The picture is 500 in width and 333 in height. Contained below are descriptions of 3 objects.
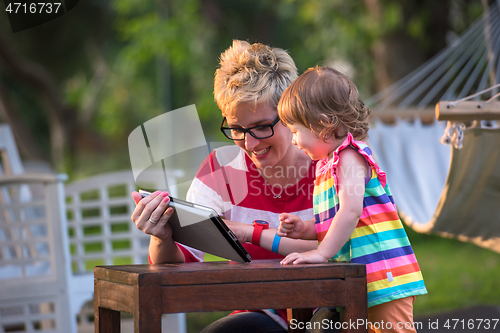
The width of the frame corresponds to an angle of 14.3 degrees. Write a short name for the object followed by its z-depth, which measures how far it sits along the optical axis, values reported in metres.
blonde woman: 3.98
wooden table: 3.60
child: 3.81
